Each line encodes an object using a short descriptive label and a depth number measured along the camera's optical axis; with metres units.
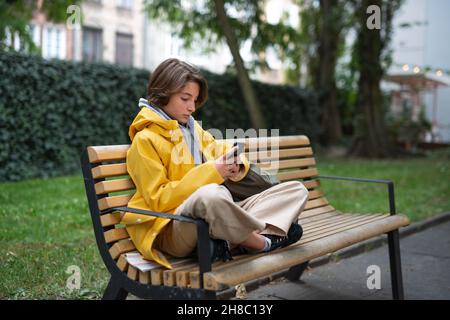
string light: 17.82
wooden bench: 2.31
